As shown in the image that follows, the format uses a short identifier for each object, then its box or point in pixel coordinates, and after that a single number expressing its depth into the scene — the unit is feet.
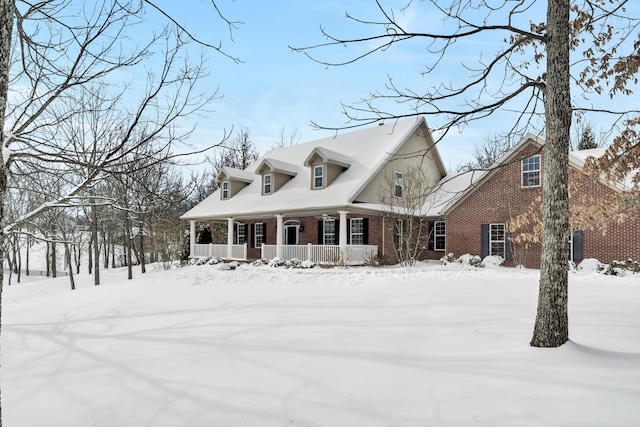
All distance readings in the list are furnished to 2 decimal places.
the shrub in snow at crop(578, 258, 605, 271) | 44.36
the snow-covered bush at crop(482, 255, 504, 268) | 52.80
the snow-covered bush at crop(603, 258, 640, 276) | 40.88
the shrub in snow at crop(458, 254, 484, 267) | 52.75
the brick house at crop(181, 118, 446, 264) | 58.85
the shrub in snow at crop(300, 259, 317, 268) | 54.24
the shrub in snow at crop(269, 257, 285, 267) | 56.88
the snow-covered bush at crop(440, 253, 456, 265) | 55.88
